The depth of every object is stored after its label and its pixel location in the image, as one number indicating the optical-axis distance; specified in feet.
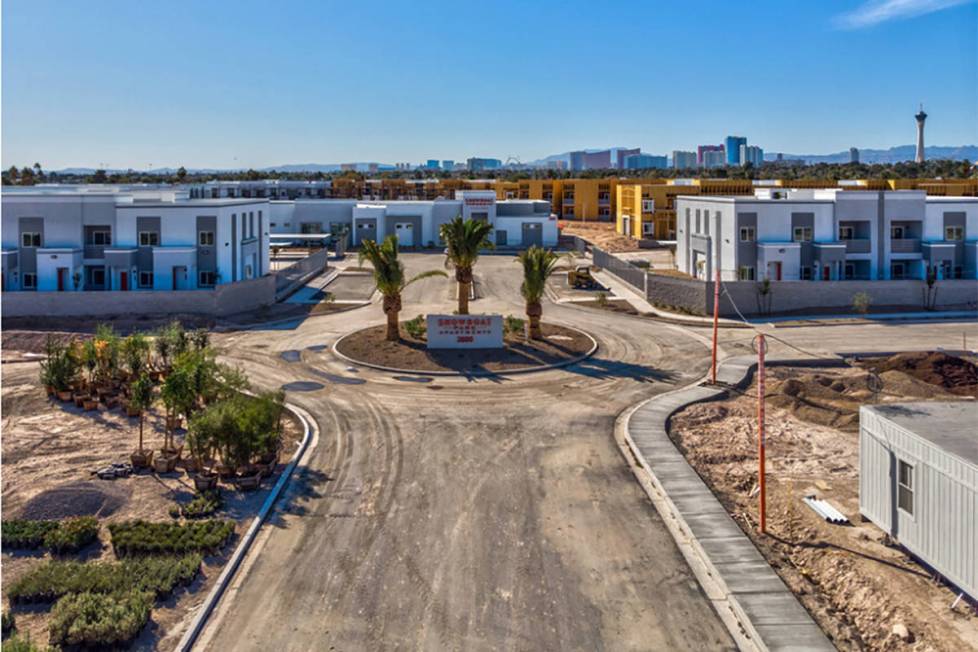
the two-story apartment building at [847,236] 181.16
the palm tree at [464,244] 136.67
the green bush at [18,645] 40.65
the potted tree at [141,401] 80.23
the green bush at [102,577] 55.01
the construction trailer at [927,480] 53.98
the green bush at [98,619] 49.26
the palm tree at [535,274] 132.16
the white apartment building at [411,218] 288.92
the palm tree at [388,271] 130.72
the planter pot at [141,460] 80.12
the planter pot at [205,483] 74.43
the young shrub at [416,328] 138.92
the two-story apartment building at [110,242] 170.09
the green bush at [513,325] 141.90
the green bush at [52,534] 62.35
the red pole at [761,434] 66.69
